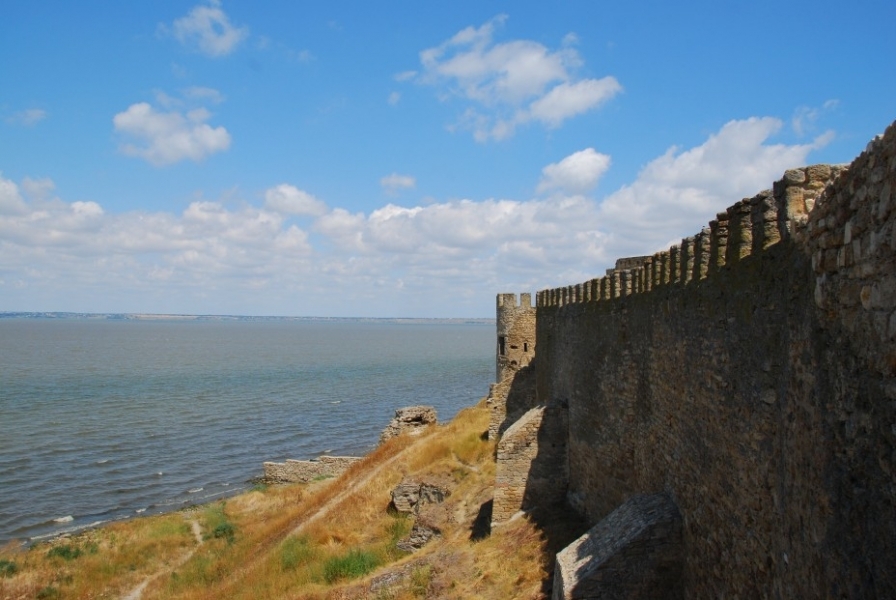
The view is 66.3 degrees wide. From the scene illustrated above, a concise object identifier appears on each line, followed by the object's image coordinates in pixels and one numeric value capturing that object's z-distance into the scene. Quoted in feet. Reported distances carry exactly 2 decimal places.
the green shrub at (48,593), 69.56
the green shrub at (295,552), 62.95
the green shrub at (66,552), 80.18
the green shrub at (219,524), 88.33
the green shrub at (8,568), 75.00
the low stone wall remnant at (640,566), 27.99
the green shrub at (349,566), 56.29
